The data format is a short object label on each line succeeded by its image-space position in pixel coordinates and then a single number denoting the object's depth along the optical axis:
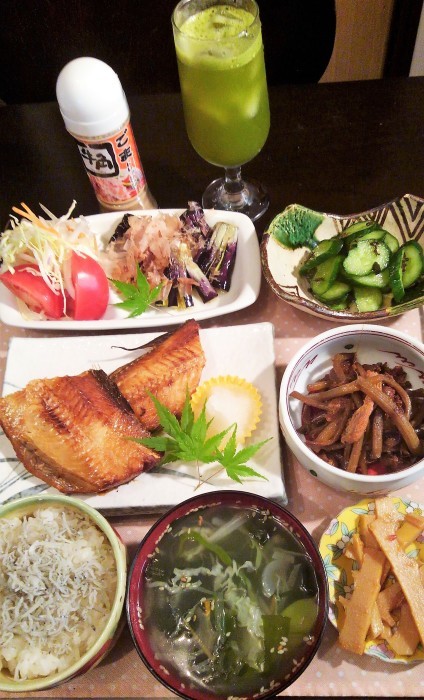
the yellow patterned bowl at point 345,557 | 0.36
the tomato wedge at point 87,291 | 0.51
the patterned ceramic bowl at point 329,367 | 0.38
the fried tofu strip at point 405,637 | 0.35
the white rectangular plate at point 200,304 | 0.50
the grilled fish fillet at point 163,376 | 0.45
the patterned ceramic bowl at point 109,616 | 0.33
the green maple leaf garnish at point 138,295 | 0.52
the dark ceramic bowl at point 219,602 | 0.34
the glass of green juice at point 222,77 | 0.47
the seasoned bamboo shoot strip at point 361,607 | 0.36
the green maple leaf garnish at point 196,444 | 0.42
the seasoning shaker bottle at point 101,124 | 0.49
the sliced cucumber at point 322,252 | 0.50
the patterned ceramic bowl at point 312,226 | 0.49
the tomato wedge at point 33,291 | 0.52
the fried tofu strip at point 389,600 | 0.37
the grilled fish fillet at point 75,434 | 0.42
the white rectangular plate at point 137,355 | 0.42
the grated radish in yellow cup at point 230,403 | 0.44
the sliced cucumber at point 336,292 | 0.49
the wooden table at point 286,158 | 0.57
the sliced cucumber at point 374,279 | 0.48
